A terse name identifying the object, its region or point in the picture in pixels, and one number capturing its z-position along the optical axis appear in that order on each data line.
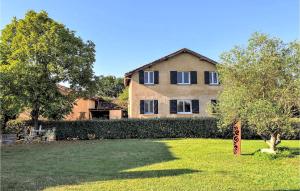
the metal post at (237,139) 9.23
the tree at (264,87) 8.28
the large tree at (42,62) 15.15
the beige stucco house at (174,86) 20.39
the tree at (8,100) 14.75
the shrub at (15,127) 16.68
